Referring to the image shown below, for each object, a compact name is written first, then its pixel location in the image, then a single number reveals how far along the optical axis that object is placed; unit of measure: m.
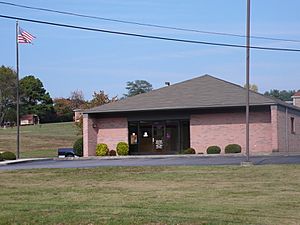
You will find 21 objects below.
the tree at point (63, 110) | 128.38
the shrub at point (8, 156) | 43.97
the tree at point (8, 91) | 120.44
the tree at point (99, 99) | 62.23
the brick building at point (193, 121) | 42.16
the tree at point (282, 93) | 174.45
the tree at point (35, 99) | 125.50
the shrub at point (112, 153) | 46.03
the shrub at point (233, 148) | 41.53
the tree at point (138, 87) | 137.70
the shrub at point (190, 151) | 43.00
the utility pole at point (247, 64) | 28.36
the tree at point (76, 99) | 128.41
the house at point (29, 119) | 125.38
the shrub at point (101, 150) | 45.59
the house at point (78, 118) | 63.24
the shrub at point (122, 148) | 45.31
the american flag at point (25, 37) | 44.59
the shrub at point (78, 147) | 48.61
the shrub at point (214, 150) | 42.12
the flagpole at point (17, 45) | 45.29
